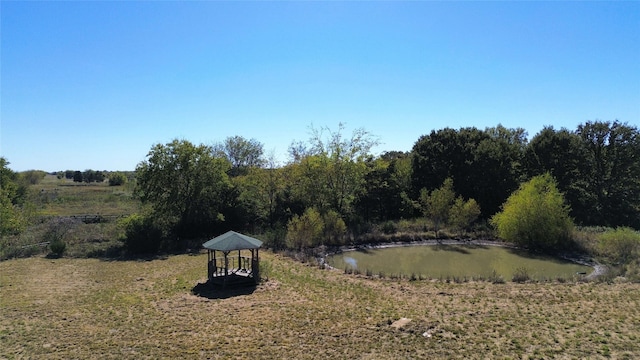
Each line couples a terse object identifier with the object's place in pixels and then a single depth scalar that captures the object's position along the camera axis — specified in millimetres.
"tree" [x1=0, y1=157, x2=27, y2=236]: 21373
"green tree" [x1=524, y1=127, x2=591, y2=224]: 37594
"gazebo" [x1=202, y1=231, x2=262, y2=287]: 16469
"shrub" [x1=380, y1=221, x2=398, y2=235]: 29547
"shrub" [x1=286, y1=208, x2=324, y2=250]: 24875
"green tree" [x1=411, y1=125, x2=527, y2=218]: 35906
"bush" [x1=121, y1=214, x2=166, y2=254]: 24750
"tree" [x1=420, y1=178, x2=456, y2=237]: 28500
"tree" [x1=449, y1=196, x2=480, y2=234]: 28516
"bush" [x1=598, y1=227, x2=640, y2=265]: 20655
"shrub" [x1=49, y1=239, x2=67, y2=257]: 23266
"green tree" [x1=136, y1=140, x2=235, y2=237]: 27109
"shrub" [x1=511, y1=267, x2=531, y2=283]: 17484
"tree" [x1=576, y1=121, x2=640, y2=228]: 37906
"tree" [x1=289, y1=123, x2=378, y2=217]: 32500
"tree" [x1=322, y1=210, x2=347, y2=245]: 26969
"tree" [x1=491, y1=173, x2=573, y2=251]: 23875
